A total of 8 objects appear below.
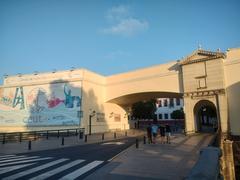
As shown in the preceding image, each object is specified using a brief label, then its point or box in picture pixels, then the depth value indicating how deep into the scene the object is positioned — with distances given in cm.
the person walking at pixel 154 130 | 1906
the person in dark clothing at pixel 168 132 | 1916
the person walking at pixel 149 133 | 1914
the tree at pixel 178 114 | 6506
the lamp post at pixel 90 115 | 3397
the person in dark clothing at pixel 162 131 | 1919
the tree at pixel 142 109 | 5716
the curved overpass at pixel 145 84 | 3297
